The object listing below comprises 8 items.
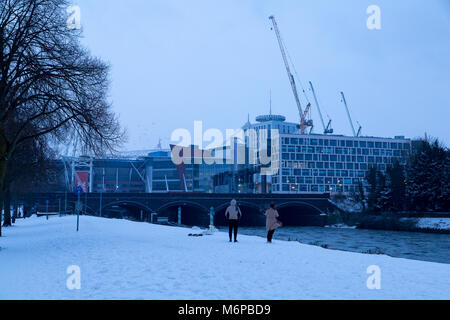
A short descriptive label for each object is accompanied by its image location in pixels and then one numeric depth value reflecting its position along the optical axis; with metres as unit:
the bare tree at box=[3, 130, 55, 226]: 23.42
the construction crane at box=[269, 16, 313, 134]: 162.25
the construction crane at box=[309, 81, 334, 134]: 172.62
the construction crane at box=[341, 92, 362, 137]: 181.25
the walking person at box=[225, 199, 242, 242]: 21.41
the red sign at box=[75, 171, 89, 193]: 112.30
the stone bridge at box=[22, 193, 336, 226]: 79.19
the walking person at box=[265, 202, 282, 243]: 21.39
